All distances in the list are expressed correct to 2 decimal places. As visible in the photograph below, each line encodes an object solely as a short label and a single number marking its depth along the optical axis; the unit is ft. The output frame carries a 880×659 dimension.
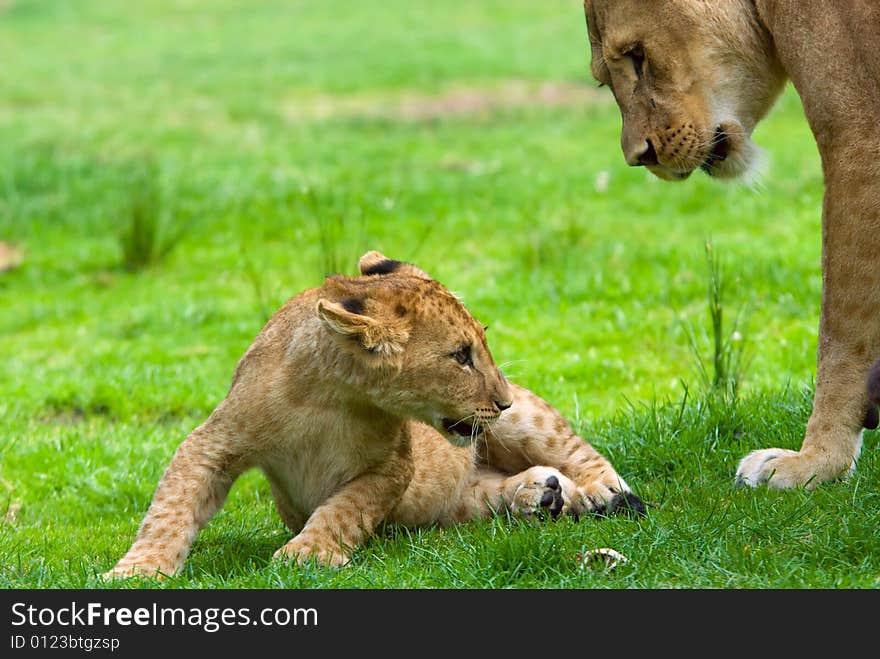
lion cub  32.37
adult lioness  32.71
